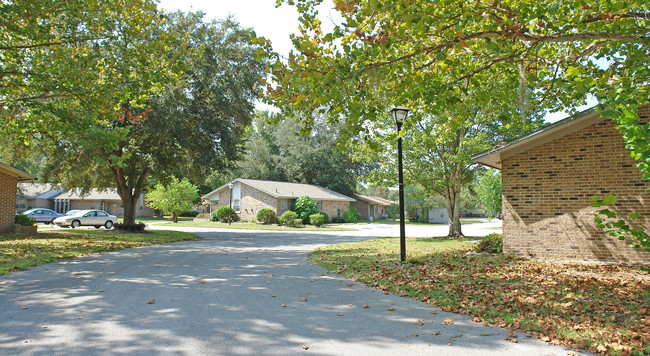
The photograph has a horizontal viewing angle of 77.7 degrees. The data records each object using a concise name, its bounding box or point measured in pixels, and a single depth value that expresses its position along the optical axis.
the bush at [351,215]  45.52
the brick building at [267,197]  38.56
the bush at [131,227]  23.19
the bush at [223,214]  40.26
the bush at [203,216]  45.81
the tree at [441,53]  6.19
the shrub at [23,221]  19.97
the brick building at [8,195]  19.17
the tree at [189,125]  19.34
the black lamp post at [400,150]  9.62
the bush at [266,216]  37.12
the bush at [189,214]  54.25
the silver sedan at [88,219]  28.89
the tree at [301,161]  52.84
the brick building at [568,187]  9.63
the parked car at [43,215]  33.28
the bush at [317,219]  35.81
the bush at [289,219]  34.66
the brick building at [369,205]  53.12
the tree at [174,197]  40.16
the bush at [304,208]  37.84
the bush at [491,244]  12.11
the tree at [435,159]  19.28
